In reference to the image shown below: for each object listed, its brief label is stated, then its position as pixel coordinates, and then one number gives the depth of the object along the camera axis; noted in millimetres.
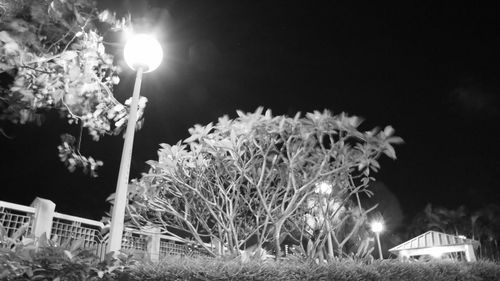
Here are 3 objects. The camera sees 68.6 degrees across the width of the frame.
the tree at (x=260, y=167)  7754
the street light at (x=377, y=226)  20380
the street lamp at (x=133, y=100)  4078
